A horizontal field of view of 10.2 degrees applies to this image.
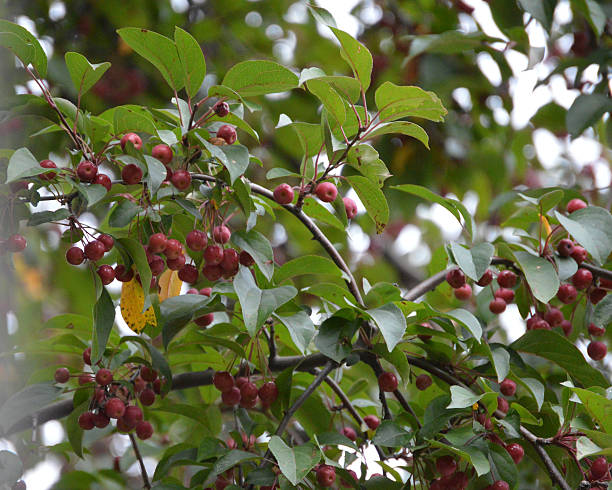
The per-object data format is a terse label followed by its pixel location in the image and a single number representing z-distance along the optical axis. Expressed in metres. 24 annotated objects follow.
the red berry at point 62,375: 1.81
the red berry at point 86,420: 1.78
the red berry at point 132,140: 1.73
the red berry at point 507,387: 1.78
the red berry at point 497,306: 1.85
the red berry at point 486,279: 1.80
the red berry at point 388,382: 1.78
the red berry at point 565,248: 1.81
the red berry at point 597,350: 1.86
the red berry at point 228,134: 1.74
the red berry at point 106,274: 1.75
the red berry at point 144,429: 1.81
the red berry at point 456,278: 1.81
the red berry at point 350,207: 1.79
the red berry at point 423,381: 1.81
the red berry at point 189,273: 1.77
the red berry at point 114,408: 1.79
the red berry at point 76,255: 1.74
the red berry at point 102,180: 1.72
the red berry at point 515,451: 1.75
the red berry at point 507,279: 1.82
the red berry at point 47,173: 1.71
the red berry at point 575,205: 1.86
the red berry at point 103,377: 1.78
